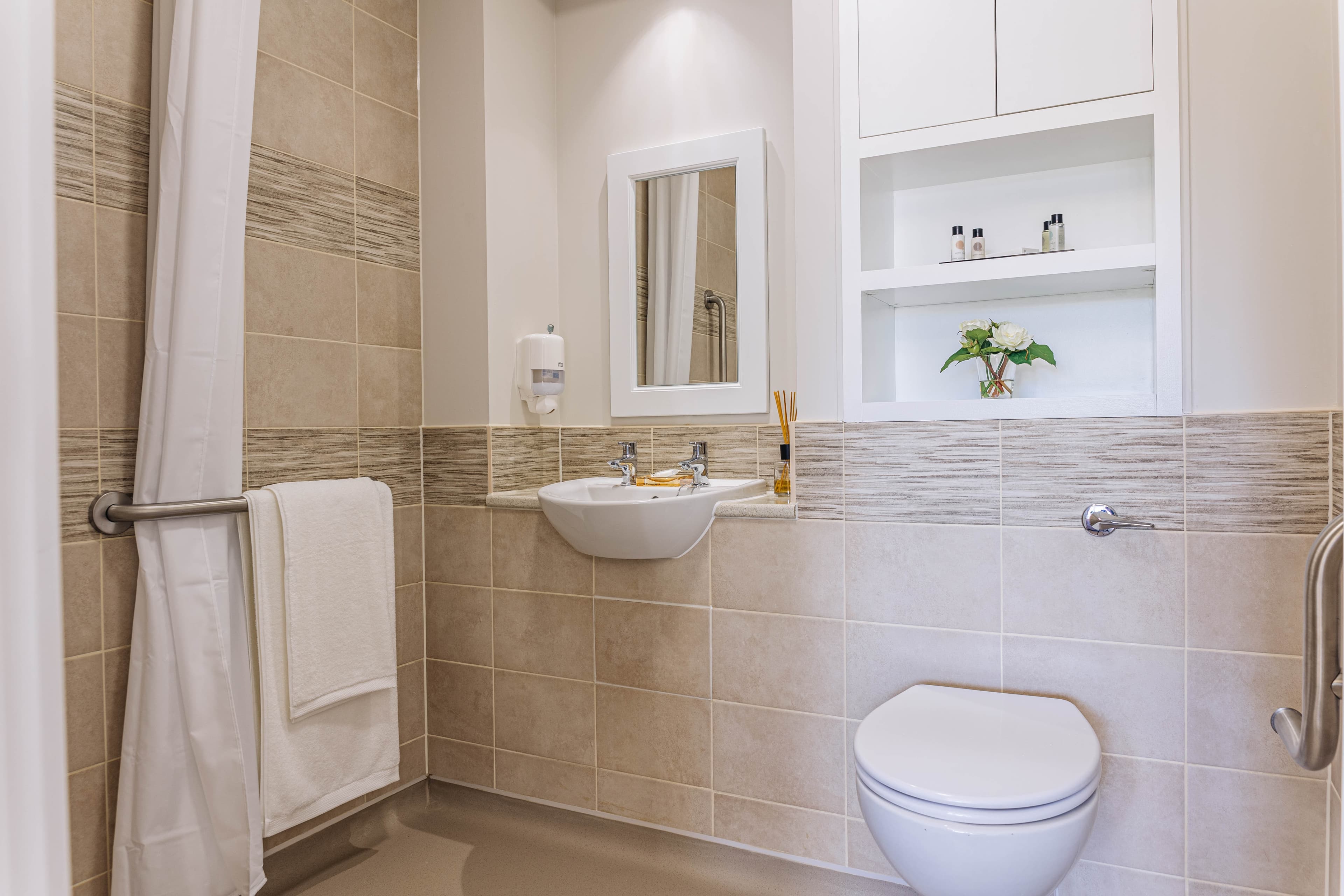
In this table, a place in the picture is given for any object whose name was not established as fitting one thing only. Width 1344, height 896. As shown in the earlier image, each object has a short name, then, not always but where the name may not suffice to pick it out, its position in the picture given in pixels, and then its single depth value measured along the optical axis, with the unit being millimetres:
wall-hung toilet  1132
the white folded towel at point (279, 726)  1643
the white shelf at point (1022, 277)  1537
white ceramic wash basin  1760
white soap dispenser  2234
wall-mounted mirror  2143
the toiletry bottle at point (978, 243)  1770
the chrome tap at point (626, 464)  2090
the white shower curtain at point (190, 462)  1487
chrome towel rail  1479
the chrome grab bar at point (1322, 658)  684
